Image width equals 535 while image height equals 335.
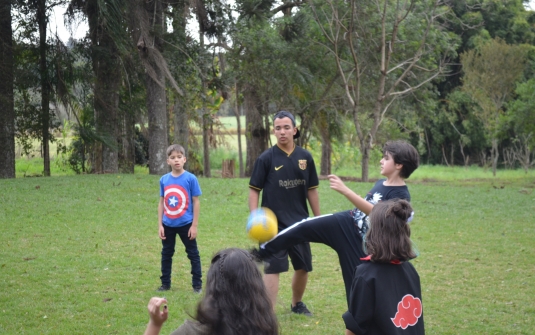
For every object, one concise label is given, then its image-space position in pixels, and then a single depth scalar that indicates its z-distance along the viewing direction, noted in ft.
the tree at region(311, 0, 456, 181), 67.97
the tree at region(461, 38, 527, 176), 88.33
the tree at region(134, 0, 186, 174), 51.03
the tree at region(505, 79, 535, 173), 76.48
